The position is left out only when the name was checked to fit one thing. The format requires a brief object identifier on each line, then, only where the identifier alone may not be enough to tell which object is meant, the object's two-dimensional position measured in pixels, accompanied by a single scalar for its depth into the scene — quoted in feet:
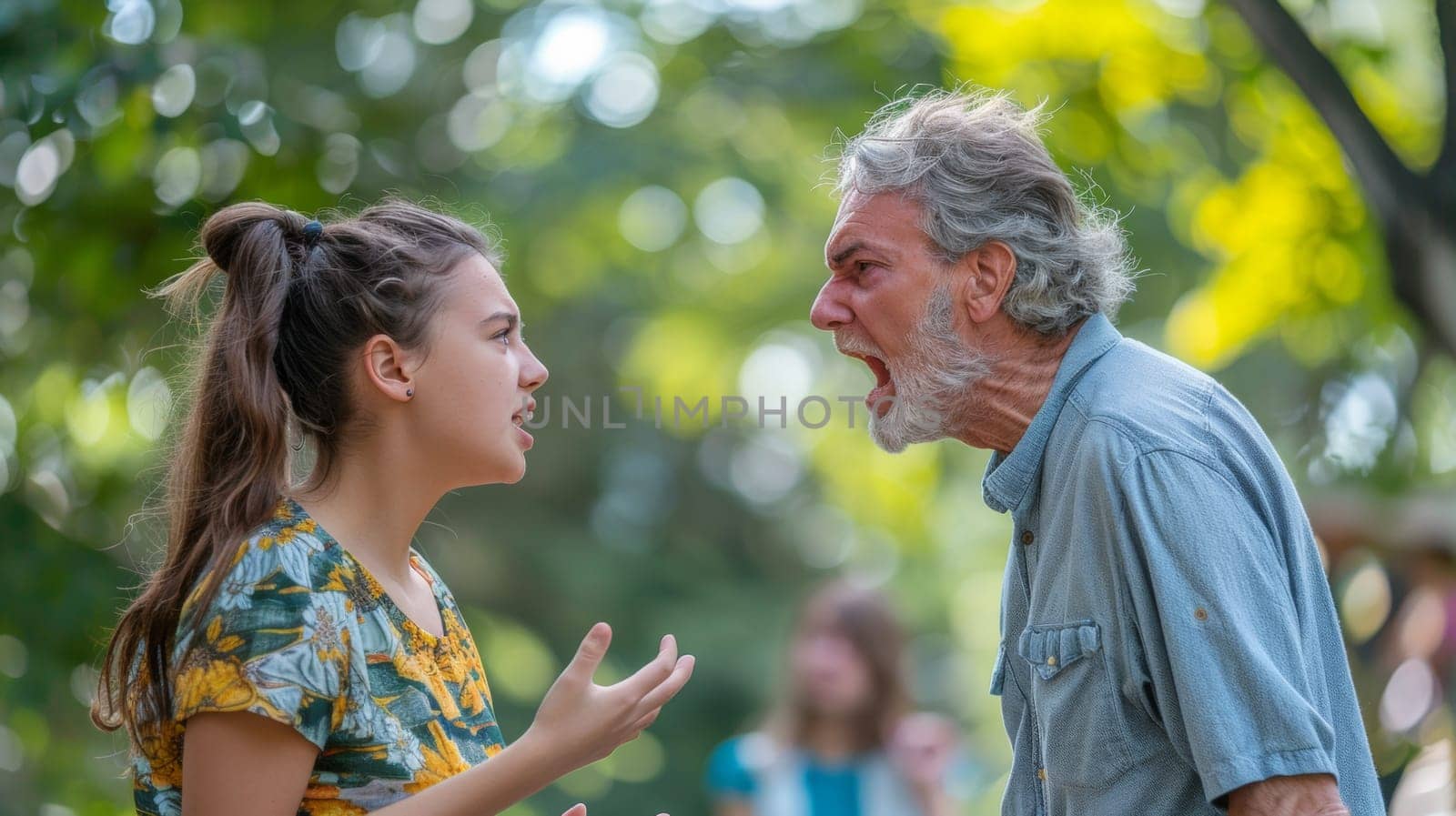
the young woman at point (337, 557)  14.05
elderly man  14.17
